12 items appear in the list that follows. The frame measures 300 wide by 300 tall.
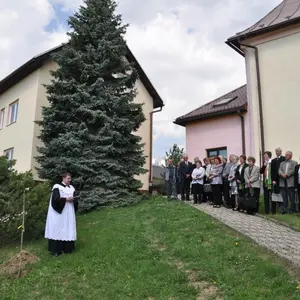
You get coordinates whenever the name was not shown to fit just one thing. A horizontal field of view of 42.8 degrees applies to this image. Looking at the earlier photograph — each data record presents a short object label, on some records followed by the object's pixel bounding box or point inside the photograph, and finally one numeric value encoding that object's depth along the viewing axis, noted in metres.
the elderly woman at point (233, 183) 11.66
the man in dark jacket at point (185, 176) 13.45
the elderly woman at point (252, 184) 10.93
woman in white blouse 12.71
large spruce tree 12.83
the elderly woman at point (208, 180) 12.42
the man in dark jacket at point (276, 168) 10.95
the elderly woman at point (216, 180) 12.09
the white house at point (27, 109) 18.09
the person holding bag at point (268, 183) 10.96
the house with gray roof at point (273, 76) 15.23
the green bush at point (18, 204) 9.05
